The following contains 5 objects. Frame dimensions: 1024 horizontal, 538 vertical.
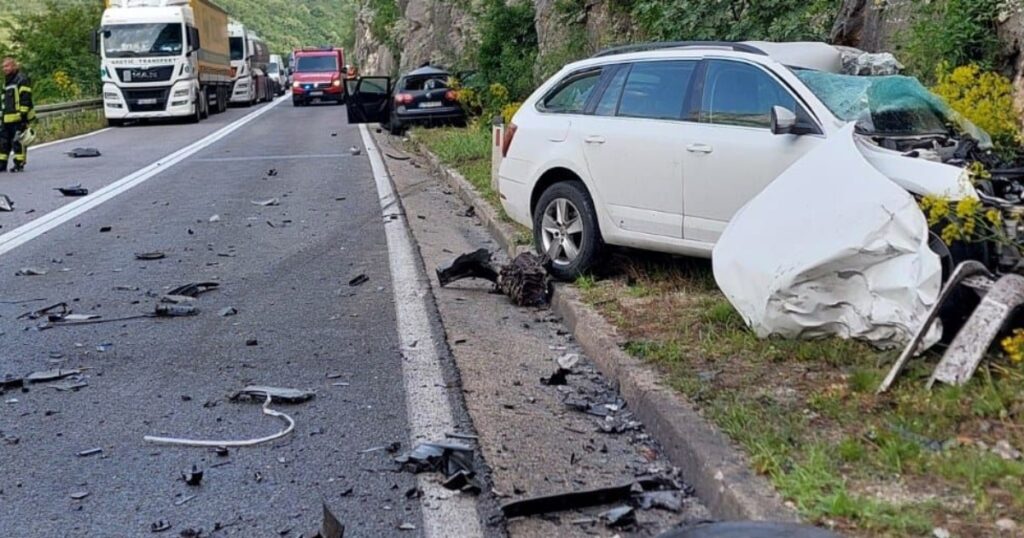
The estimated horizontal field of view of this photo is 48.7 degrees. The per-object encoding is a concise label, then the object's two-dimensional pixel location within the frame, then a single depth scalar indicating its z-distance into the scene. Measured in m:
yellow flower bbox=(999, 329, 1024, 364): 4.74
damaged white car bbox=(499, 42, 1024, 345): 5.65
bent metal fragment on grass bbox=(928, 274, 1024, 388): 4.94
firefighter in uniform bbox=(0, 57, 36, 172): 18.14
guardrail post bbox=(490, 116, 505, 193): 12.48
